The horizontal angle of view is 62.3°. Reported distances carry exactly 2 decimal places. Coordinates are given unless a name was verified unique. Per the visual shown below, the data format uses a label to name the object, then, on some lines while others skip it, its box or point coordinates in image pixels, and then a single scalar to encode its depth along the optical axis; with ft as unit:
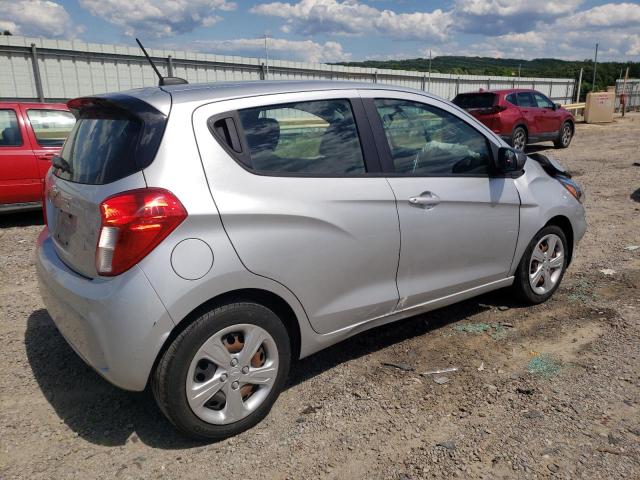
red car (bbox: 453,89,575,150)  46.35
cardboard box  80.28
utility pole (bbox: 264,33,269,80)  58.13
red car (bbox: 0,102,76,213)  22.61
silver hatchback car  7.72
